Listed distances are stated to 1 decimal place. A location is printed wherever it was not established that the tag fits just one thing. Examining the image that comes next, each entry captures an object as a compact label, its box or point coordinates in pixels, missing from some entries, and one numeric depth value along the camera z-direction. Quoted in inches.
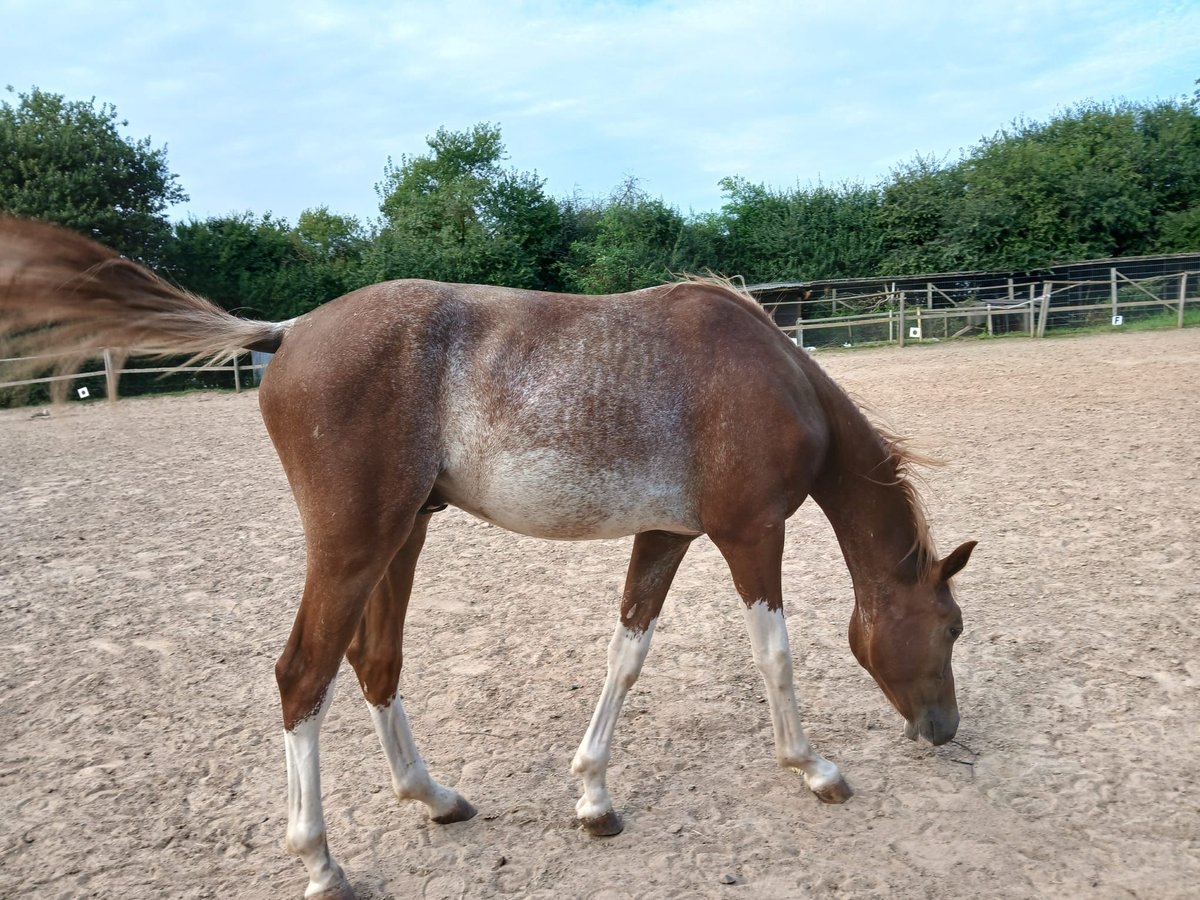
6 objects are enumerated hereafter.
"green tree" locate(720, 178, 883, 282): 1355.8
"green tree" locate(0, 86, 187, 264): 931.3
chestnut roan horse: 114.5
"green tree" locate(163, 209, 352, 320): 1051.3
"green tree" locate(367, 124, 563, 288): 1193.4
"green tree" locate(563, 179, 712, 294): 1242.6
